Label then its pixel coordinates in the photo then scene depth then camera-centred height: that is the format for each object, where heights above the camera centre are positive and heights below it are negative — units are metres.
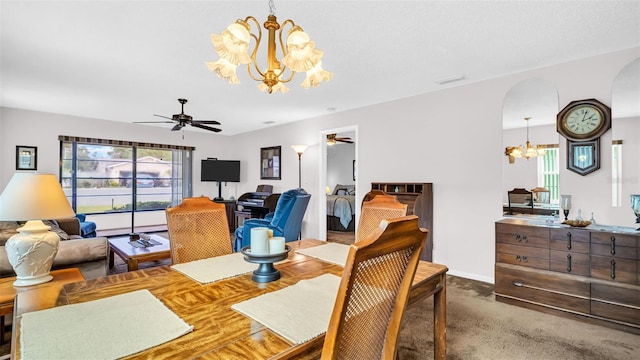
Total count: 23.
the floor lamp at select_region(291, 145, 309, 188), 5.47 +0.55
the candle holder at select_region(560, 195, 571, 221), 2.80 -0.21
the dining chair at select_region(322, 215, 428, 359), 0.70 -0.30
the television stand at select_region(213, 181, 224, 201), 7.14 -0.24
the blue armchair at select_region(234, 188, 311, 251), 4.04 -0.55
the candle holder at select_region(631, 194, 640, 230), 2.43 -0.18
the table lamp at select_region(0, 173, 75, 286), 1.57 -0.21
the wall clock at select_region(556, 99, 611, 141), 2.75 +0.60
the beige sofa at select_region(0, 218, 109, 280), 2.12 -0.55
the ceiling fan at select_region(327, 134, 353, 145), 7.13 +1.10
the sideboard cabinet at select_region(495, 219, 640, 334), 2.29 -0.76
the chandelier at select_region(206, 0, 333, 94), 1.50 +0.67
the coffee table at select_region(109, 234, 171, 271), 2.76 -0.78
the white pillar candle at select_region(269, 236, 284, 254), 1.38 -0.30
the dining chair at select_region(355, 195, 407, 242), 2.11 -0.22
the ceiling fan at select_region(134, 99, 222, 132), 4.15 +0.85
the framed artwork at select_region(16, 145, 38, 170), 5.05 +0.37
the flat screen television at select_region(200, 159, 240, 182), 6.91 +0.24
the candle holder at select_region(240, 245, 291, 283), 1.33 -0.39
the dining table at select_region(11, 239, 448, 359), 0.80 -0.45
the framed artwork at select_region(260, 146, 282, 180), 6.39 +0.38
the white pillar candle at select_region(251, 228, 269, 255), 1.36 -0.29
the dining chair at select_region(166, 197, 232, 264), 1.76 -0.31
